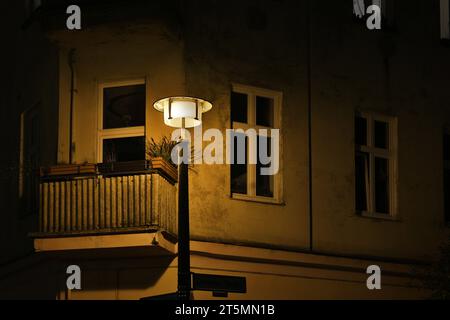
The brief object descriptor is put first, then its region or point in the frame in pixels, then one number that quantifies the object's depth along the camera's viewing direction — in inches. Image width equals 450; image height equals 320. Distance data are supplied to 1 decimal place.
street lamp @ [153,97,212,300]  581.9
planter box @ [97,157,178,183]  676.7
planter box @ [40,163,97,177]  688.4
